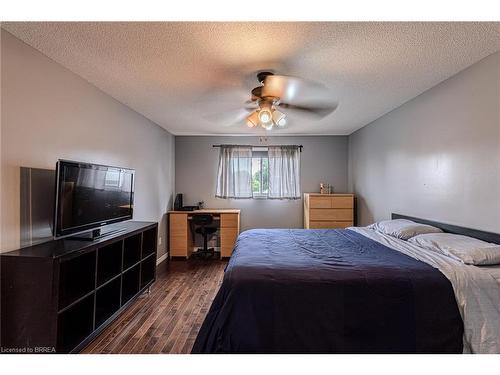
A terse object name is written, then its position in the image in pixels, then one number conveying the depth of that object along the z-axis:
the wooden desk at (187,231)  4.71
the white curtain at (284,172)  5.22
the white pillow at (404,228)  2.60
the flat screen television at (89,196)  1.95
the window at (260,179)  5.30
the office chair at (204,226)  4.59
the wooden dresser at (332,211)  4.67
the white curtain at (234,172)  5.21
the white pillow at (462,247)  1.76
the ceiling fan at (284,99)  2.05
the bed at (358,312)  1.60
